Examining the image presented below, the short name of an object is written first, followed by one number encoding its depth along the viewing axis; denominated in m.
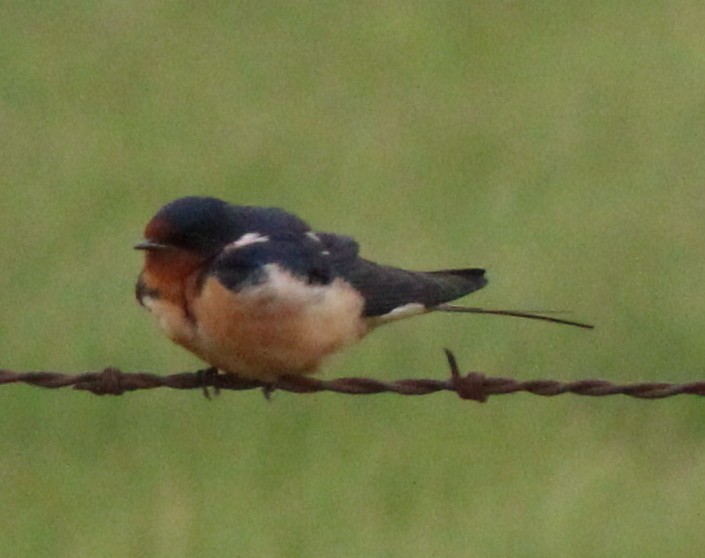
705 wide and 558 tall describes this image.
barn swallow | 8.72
